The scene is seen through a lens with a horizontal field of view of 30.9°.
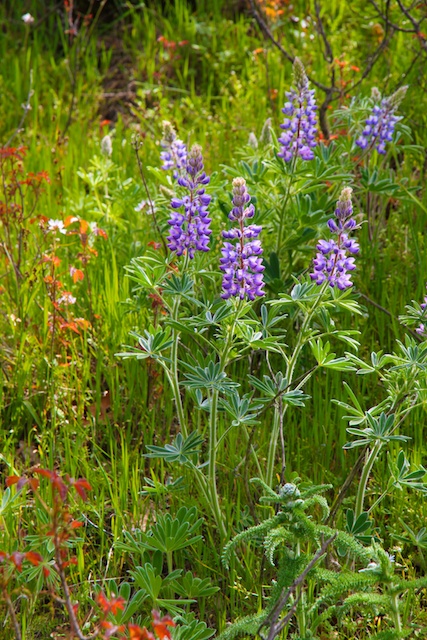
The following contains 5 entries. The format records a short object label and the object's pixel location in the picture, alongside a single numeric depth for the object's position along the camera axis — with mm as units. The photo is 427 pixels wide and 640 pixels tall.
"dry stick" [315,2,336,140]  3713
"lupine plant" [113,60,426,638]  1751
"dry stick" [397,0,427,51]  3596
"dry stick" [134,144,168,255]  2880
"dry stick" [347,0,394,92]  3732
